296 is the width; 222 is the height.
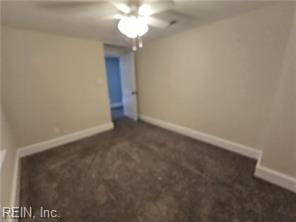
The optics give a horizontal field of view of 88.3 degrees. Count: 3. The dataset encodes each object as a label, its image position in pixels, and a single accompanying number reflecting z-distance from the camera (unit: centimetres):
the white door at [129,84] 420
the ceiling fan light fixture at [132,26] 164
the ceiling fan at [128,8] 166
